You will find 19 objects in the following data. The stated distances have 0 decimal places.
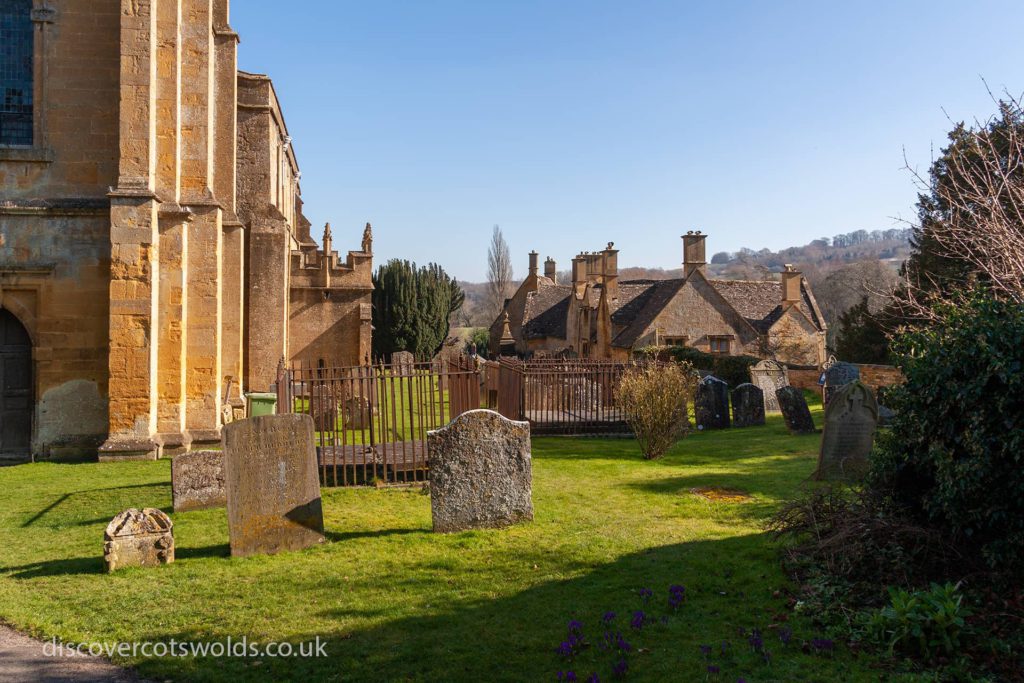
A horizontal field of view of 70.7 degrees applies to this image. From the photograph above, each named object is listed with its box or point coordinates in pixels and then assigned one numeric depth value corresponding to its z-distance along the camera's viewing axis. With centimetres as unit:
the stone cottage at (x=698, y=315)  3444
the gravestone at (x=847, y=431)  1045
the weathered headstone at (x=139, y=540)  734
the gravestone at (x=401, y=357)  2511
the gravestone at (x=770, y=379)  2224
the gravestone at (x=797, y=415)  1712
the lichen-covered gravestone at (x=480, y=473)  848
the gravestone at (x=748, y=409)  1941
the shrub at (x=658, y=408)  1394
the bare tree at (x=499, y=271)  7238
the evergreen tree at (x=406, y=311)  4069
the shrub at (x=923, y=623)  493
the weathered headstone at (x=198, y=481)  966
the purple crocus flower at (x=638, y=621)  555
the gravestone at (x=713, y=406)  1944
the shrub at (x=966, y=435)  545
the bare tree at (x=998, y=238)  832
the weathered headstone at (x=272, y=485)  769
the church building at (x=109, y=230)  1403
